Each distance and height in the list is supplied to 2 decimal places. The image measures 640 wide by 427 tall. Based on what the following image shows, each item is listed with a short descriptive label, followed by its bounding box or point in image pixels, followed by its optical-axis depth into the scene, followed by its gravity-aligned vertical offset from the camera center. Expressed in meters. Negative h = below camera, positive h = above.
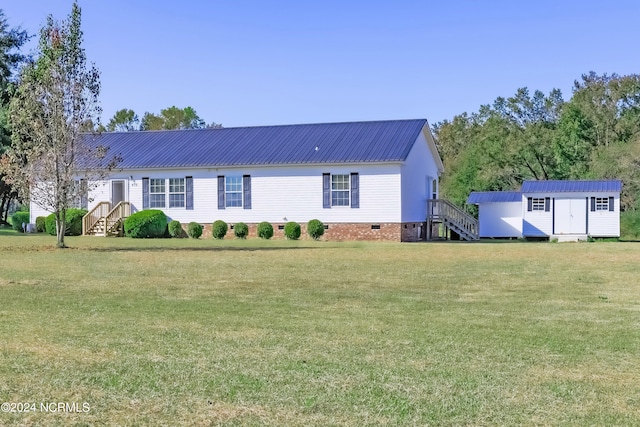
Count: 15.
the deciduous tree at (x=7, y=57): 44.53 +10.47
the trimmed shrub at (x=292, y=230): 33.50 -0.20
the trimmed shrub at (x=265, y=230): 34.00 -0.19
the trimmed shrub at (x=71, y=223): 35.19 +0.23
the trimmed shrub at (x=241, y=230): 34.56 -0.18
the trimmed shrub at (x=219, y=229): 34.66 -0.12
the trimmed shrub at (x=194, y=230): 35.12 -0.16
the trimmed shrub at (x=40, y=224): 38.69 +0.21
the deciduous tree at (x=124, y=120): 80.06 +11.65
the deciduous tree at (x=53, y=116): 24.52 +3.72
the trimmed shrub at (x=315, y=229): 33.16 -0.16
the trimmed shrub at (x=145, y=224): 33.75 +0.14
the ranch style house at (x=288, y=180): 33.34 +2.16
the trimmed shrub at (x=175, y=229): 35.44 -0.11
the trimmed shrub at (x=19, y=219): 40.52 +0.51
